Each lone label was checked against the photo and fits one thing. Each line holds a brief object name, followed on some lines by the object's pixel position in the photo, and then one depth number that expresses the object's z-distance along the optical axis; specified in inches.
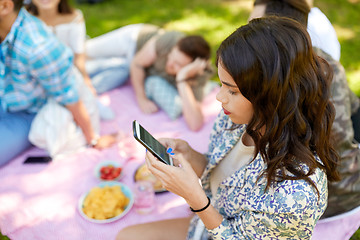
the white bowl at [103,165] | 107.1
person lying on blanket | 128.6
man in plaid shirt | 97.3
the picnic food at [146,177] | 103.7
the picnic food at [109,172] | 106.3
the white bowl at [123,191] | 93.2
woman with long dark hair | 51.4
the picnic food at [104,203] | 94.4
